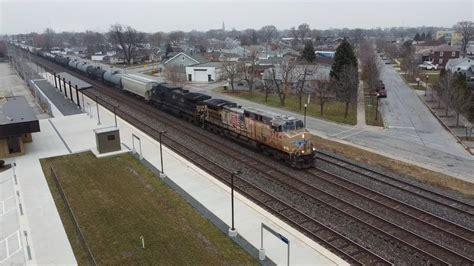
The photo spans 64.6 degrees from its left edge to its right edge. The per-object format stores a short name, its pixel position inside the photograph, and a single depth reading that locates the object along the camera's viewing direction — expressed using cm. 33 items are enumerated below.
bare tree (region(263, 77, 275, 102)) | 6298
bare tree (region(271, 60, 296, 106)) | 5664
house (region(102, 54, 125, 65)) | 13362
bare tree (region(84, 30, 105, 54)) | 17858
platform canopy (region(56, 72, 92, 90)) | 5004
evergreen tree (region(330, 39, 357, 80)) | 6066
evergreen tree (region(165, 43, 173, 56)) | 13555
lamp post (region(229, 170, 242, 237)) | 1880
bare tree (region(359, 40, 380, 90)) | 6103
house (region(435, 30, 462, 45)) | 18415
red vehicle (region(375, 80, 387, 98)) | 5972
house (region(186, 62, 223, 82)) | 8125
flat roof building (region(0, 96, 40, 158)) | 3183
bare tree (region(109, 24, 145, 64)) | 12800
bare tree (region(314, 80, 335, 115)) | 4799
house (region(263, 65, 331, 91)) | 6431
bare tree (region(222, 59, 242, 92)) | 6669
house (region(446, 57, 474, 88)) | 7791
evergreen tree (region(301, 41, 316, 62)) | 8488
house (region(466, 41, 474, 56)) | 12726
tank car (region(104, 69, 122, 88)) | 6382
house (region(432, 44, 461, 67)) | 11088
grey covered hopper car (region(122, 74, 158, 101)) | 5195
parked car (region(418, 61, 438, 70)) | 10638
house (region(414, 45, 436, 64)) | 11892
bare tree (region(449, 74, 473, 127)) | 4209
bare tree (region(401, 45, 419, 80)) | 8350
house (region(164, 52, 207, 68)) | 8700
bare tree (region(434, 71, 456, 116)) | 4472
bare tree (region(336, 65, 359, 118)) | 4660
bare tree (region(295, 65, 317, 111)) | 6359
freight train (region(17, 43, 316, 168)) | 2777
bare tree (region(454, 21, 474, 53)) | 13995
